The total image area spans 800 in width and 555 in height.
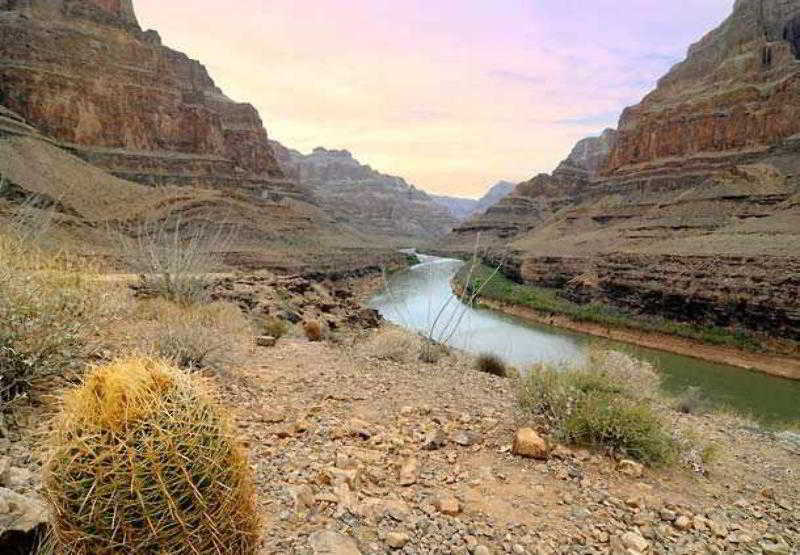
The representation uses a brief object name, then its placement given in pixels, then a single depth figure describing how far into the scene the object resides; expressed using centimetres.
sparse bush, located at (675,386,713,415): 1047
